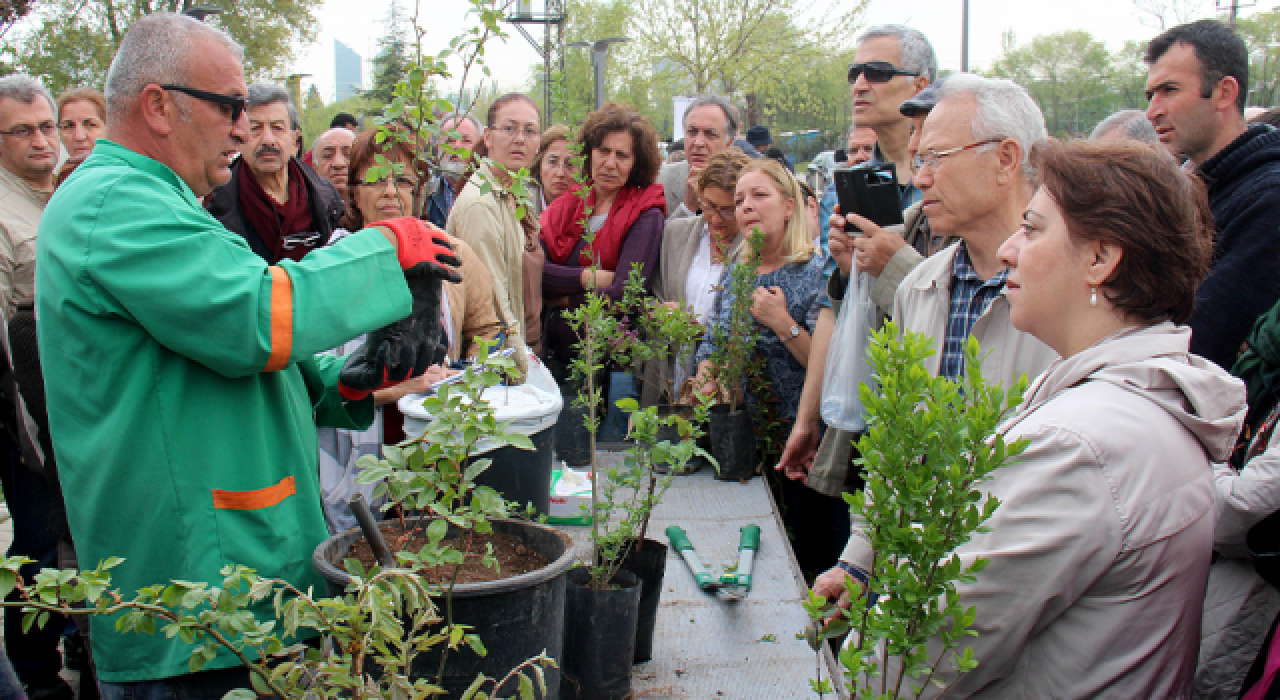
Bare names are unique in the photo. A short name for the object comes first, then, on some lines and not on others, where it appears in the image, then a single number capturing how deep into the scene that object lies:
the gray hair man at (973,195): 2.38
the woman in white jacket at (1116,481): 1.46
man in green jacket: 1.56
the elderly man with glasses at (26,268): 3.18
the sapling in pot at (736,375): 3.79
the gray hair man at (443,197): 4.93
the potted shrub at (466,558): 1.50
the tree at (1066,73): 41.84
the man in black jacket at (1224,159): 2.84
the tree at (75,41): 21.76
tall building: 75.96
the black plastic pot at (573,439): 3.93
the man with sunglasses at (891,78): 3.61
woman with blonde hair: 3.95
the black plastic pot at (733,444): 3.78
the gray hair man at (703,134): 5.27
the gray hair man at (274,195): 3.75
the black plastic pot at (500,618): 1.61
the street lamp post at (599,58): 10.85
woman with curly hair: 4.71
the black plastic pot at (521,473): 2.63
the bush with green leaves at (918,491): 1.26
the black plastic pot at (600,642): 2.17
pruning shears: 2.67
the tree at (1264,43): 25.50
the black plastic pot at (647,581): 2.37
